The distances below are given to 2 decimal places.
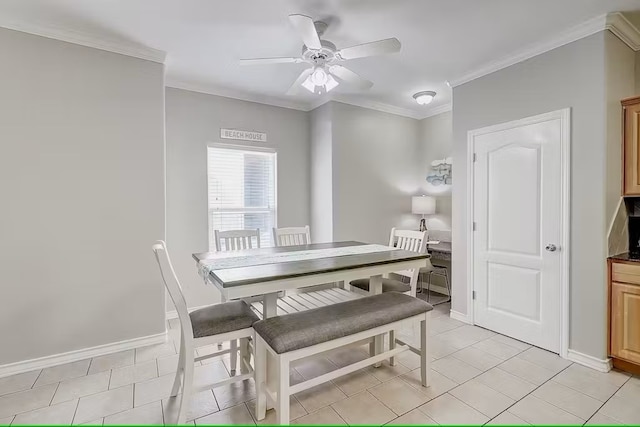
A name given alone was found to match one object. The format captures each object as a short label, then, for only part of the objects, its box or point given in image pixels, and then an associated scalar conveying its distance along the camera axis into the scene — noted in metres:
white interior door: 2.68
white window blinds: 3.86
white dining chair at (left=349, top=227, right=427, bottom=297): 2.82
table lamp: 4.45
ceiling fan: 1.99
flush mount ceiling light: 3.85
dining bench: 1.71
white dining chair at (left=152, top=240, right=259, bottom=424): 1.75
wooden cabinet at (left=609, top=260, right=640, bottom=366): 2.27
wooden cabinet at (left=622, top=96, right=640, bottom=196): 2.43
